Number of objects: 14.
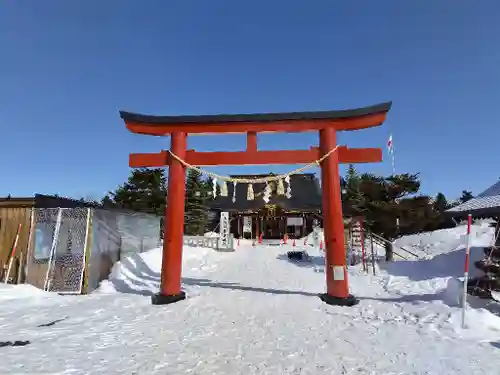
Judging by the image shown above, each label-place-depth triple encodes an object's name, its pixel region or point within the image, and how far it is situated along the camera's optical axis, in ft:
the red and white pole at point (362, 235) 46.19
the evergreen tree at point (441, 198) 158.51
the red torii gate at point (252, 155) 25.20
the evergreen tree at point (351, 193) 60.70
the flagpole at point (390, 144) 49.42
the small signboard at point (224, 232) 71.41
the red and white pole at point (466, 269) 16.87
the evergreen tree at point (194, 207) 98.17
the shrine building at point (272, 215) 112.68
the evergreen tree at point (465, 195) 182.00
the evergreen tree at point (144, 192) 95.47
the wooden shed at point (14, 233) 30.07
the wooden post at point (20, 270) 29.78
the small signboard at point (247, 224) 110.52
